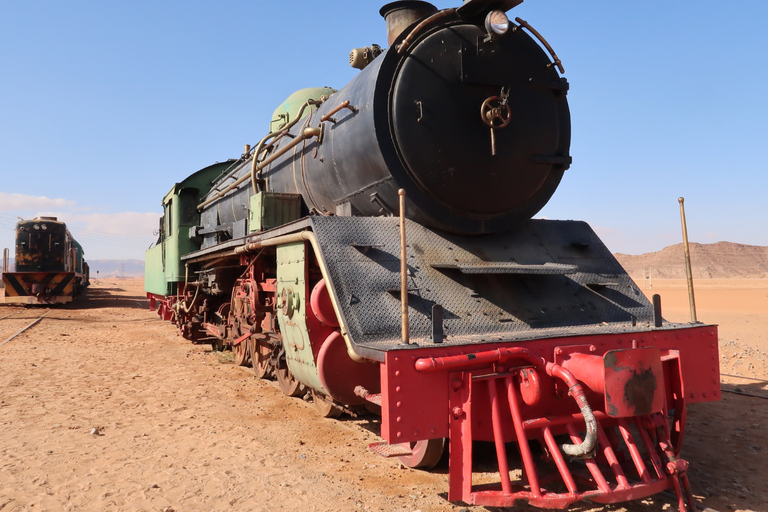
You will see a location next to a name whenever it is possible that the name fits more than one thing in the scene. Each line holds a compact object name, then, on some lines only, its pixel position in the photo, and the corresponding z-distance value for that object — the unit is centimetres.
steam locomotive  296
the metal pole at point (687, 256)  378
